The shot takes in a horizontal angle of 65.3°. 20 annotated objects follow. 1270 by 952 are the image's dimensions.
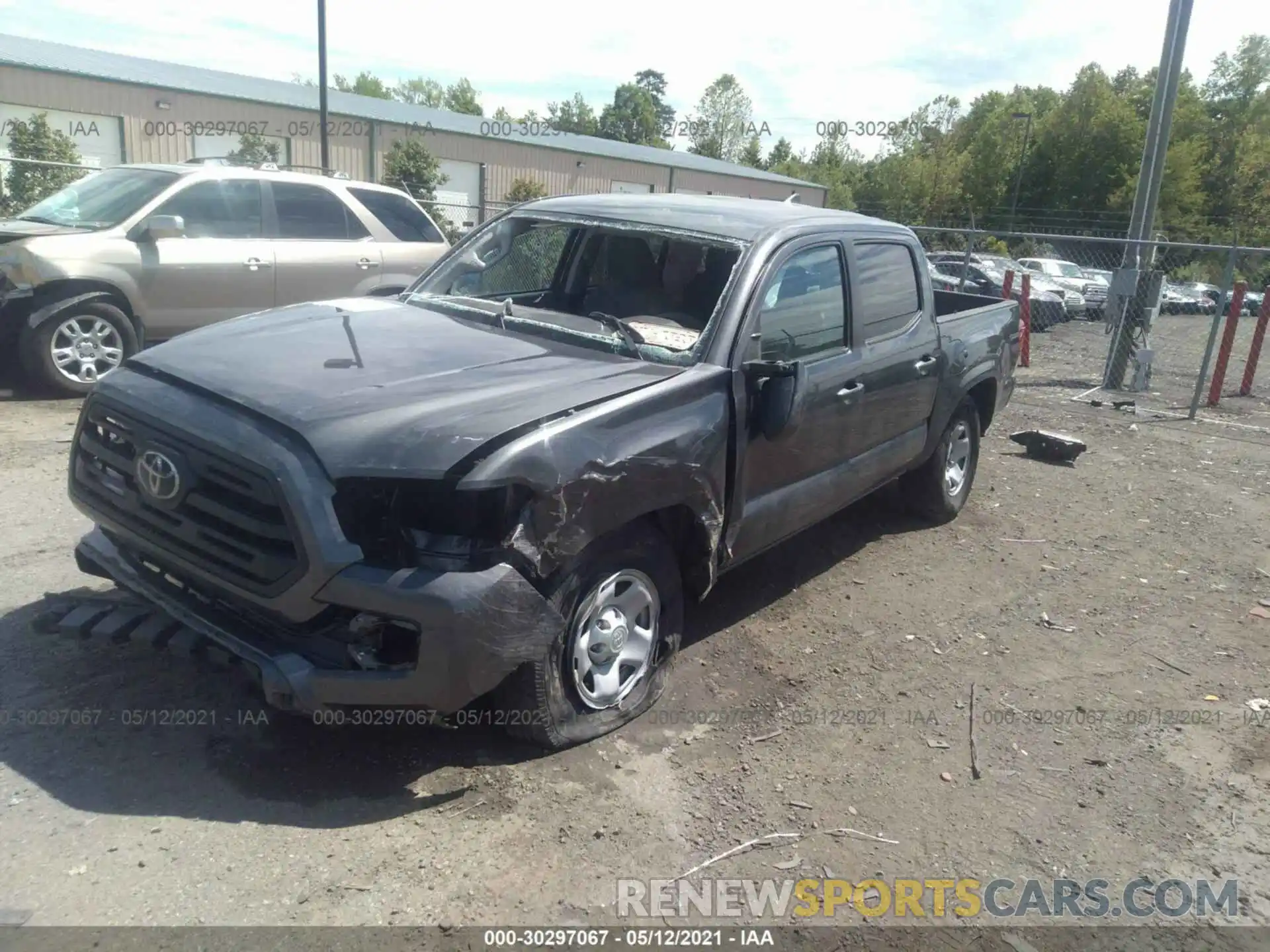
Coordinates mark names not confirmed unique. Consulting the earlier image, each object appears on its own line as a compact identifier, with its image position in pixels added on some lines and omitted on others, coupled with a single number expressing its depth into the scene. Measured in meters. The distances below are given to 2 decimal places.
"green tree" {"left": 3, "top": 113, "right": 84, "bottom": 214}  18.08
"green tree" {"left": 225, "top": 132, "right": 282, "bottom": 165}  23.88
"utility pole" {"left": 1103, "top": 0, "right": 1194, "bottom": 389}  12.26
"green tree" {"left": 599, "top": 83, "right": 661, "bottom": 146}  78.31
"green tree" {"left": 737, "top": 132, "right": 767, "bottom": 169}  69.50
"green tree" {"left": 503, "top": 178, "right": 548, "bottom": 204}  29.46
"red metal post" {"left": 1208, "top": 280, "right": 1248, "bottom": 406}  11.73
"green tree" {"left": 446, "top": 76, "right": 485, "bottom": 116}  86.56
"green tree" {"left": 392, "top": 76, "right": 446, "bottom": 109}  103.69
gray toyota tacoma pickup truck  2.93
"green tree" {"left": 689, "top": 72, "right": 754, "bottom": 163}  69.81
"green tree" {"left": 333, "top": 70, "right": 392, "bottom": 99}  100.56
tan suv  7.58
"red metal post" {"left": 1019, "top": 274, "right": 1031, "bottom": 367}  13.64
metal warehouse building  24.47
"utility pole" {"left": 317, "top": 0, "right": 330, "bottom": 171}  14.99
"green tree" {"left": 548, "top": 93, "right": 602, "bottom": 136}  81.38
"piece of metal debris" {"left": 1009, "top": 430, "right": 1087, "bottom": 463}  8.44
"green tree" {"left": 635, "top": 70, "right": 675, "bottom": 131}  95.38
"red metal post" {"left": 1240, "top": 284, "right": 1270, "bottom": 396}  12.05
